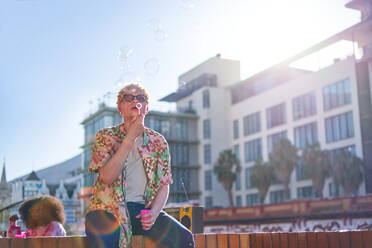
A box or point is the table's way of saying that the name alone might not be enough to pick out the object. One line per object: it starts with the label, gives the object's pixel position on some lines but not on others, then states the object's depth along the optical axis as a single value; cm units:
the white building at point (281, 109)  4425
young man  283
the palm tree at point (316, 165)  4456
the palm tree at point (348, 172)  4138
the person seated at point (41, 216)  443
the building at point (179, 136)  6781
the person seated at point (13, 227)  833
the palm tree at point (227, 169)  5997
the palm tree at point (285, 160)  4966
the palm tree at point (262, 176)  5322
